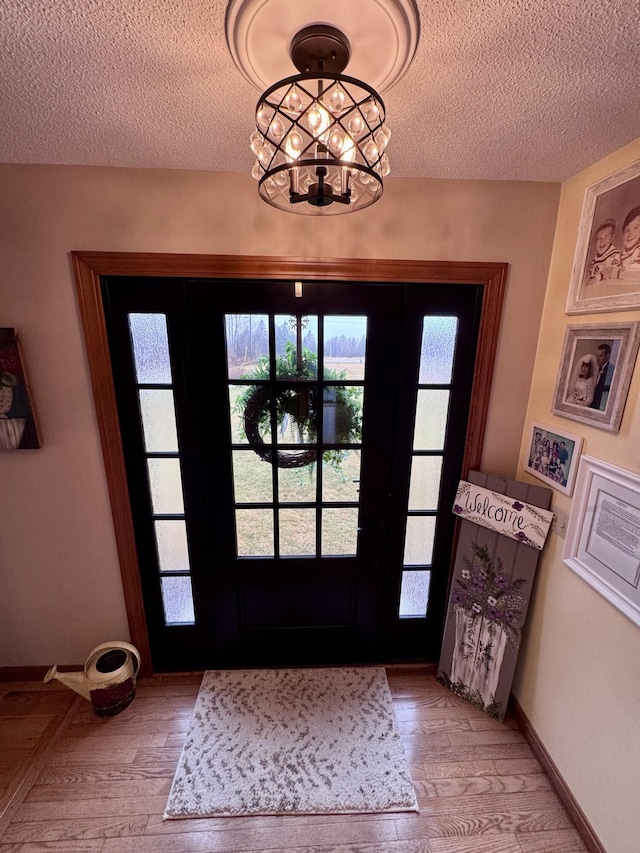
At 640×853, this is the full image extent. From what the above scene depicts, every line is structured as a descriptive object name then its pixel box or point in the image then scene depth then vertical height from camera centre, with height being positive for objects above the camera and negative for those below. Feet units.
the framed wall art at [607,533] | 3.73 -2.05
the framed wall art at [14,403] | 4.68 -0.70
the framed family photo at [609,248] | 3.75 +1.27
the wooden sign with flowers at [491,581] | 5.05 -3.45
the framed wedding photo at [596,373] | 3.84 -0.17
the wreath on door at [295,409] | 5.12 -0.81
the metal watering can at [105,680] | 5.41 -5.15
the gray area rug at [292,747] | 4.49 -5.71
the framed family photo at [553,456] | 4.55 -1.36
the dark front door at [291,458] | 4.94 -1.62
